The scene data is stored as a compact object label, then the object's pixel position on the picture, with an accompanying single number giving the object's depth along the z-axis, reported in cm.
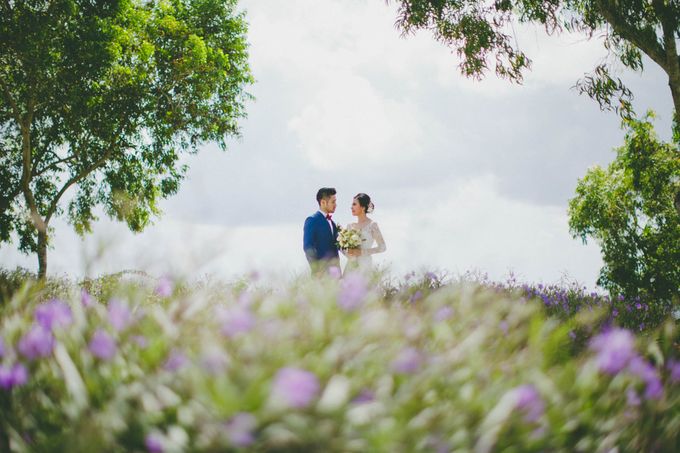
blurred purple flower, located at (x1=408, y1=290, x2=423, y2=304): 578
